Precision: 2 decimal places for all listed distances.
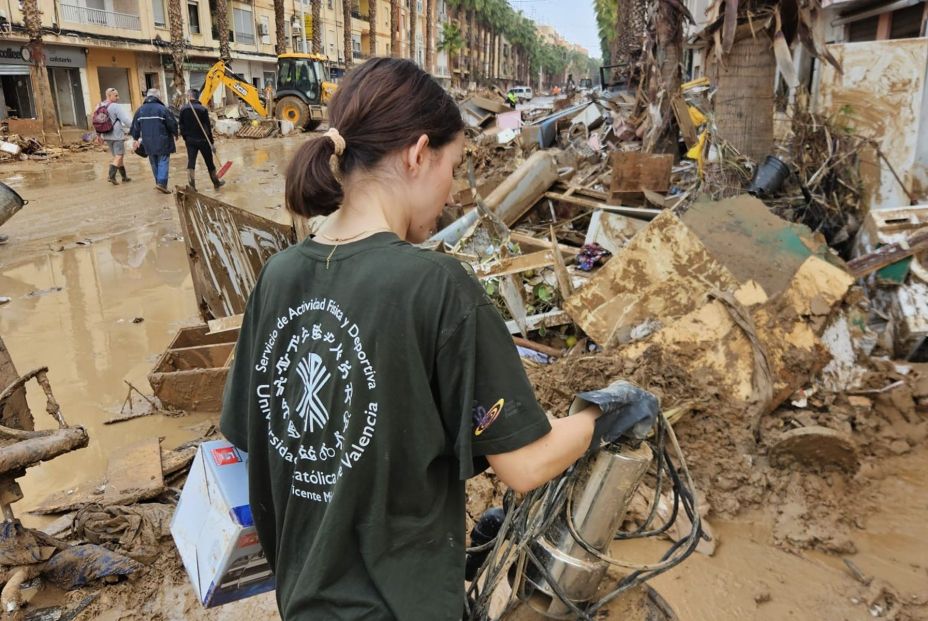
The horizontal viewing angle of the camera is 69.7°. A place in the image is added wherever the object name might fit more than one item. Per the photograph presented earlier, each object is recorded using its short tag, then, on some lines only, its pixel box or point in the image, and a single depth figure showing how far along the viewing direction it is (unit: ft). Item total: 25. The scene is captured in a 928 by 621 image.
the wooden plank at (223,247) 16.35
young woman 3.40
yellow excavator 75.51
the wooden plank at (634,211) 19.45
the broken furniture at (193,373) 13.96
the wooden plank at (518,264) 15.81
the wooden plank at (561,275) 15.67
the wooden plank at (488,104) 55.72
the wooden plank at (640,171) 21.67
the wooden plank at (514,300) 15.51
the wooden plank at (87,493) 10.59
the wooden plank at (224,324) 15.67
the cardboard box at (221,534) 4.79
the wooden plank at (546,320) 15.35
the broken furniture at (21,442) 6.83
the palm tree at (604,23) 171.75
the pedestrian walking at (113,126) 40.68
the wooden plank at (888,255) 14.46
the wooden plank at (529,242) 18.07
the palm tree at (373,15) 151.64
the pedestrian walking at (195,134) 38.32
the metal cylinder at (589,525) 4.41
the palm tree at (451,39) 218.38
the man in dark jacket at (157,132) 36.19
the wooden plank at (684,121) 27.94
